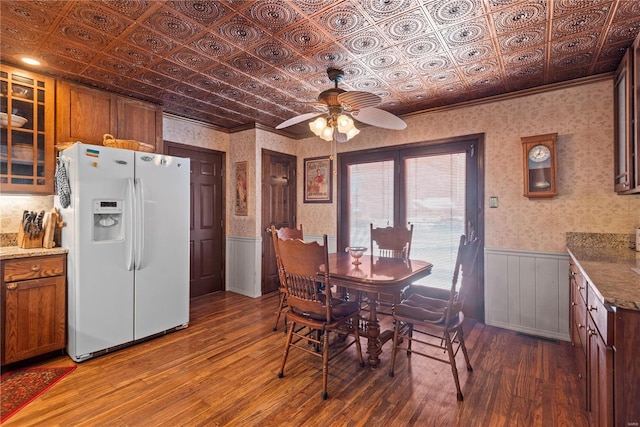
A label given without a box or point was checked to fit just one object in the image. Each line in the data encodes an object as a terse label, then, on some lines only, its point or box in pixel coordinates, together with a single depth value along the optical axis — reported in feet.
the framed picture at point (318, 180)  15.79
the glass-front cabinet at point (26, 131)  8.51
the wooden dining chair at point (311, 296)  6.93
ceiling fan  8.19
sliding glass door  11.71
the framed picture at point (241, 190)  15.12
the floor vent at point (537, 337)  9.82
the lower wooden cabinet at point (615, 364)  3.92
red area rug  6.55
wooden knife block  8.64
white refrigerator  8.40
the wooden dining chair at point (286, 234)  10.36
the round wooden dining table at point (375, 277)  7.15
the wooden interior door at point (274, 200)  15.26
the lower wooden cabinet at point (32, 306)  7.75
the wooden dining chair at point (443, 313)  6.93
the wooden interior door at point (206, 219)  14.46
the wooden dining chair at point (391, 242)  10.96
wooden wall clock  9.77
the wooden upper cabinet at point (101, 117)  9.56
